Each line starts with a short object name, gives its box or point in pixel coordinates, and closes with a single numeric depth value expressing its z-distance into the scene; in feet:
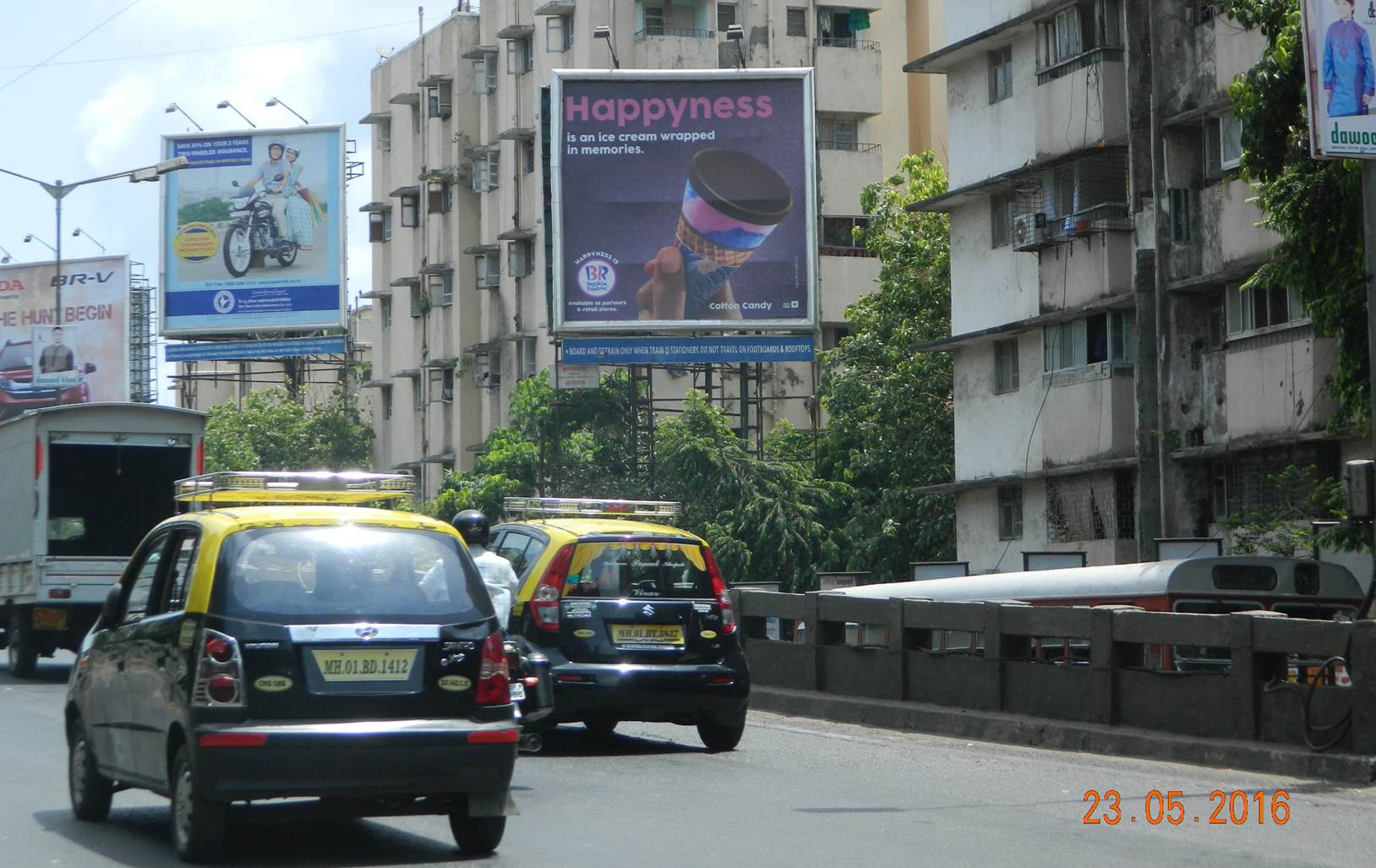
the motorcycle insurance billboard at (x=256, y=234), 181.98
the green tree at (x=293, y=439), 218.59
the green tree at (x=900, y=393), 133.28
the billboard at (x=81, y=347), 210.79
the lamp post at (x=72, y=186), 130.82
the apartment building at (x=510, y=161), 167.32
